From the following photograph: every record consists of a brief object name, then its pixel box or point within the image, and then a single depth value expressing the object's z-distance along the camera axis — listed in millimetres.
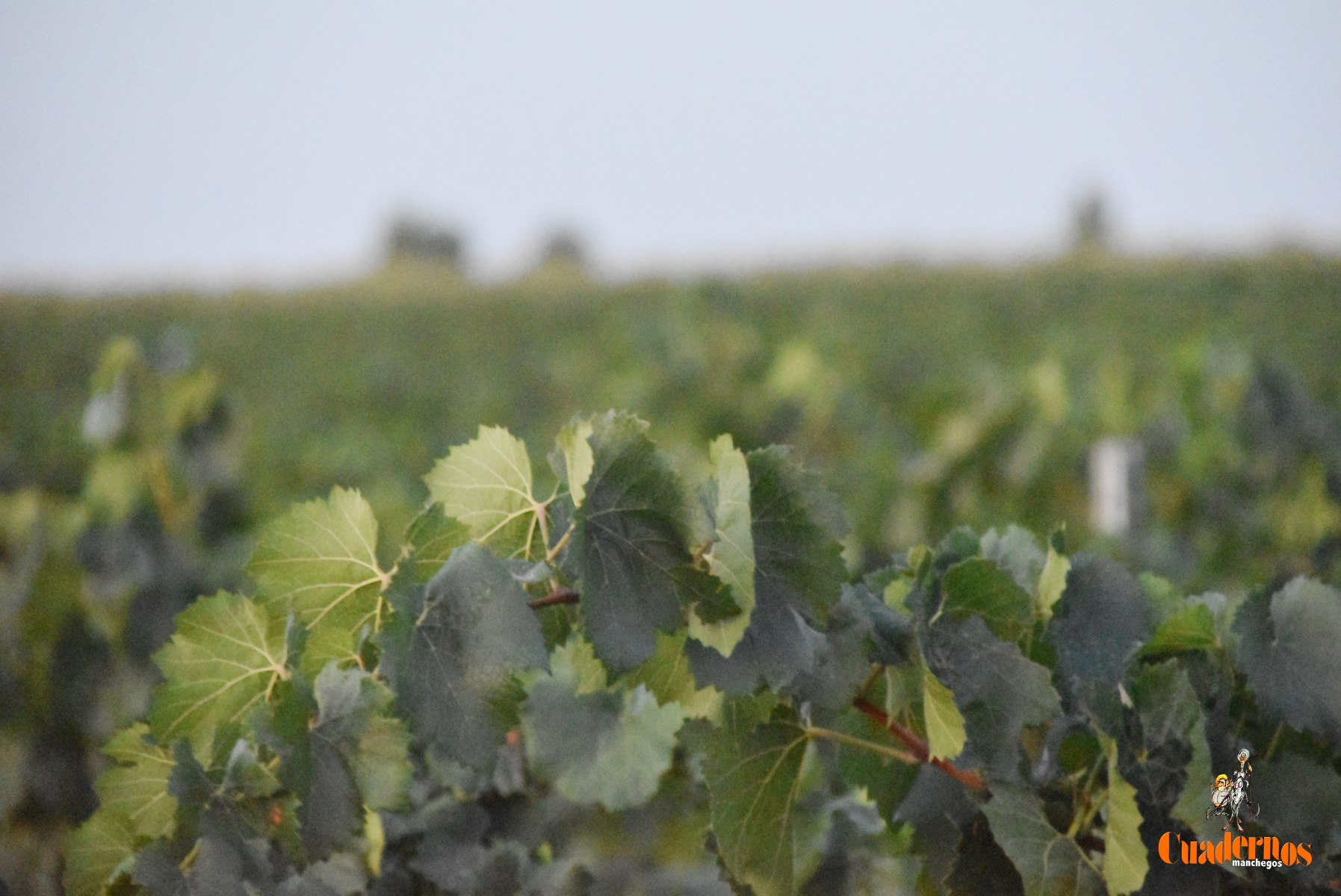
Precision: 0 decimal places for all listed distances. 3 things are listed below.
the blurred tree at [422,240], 116915
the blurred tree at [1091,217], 91563
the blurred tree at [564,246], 116088
